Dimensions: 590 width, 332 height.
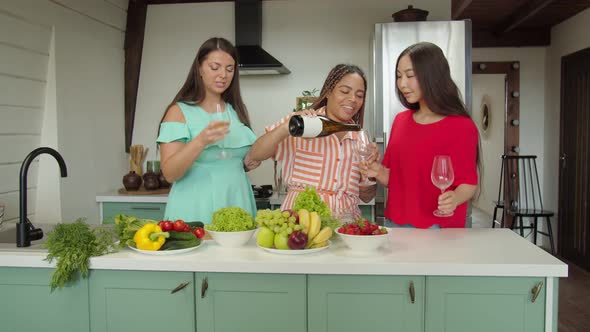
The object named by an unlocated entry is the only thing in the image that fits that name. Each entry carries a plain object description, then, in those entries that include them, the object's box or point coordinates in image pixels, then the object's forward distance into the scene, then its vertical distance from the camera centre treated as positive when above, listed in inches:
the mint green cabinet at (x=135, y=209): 165.8 -17.6
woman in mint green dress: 88.7 +2.0
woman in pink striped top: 92.0 +0.1
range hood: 183.2 +44.2
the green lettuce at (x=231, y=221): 76.4 -9.8
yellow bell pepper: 72.9 -11.6
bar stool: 248.2 -14.6
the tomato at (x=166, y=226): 74.5 -10.2
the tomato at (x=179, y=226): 75.2 -10.3
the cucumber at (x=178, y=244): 73.8 -12.7
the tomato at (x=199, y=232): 77.9 -11.6
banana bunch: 72.4 -10.4
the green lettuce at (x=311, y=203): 76.7 -7.2
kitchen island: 68.4 -18.2
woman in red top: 87.6 +1.6
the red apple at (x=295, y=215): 74.5 -8.6
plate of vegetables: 72.9 -12.0
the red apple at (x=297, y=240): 70.6 -11.5
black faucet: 78.3 -7.9
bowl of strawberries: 70.4 -10.9
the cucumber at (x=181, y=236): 74.5 -11.6
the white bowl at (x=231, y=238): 75.7 -12.1
